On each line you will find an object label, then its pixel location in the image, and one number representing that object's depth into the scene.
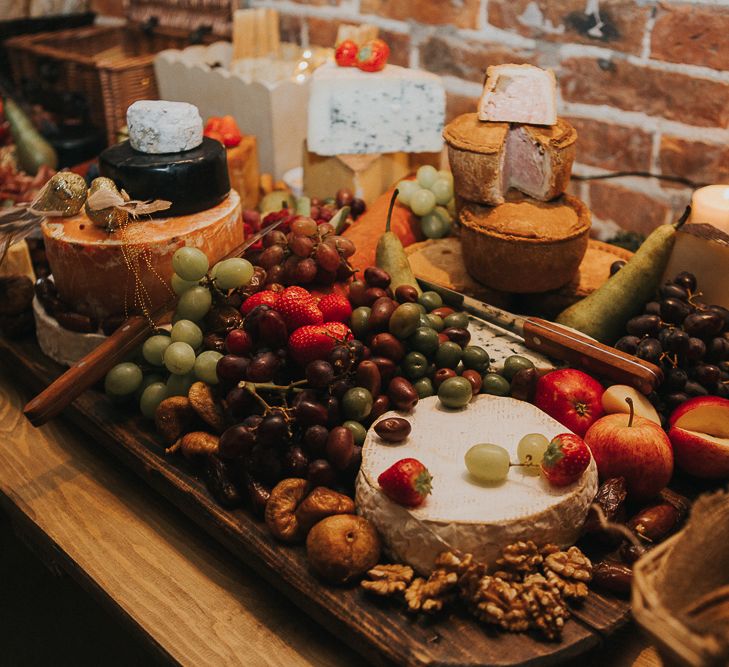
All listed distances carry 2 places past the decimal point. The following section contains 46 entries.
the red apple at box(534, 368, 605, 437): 1.17
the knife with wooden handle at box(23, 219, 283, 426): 1.15
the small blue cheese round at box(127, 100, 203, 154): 1.31
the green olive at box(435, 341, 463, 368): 1.22
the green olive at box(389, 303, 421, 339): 1.17
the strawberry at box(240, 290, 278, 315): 1.21
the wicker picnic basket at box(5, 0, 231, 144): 2.23
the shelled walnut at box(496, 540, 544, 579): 0.93
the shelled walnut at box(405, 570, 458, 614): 0.90
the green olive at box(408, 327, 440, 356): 1.21
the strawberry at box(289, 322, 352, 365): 1.11
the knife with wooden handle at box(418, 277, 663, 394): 1.16
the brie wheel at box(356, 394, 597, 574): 0.94
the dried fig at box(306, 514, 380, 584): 0.94
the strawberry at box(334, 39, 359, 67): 1.84
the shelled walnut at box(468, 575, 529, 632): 0.89
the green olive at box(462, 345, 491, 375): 1.23
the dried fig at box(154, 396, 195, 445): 1.19
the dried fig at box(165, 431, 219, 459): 1.14
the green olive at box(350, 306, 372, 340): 1.23
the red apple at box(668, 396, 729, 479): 1.11
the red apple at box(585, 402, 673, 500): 1.06
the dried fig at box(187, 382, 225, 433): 1.16
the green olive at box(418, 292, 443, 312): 1.36
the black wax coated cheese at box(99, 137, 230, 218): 1.32
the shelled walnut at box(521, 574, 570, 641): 0.89
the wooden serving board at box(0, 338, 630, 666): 0.88
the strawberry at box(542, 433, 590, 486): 0.96
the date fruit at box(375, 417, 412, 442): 1.05
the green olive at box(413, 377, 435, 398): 1.20
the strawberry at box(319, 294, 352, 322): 1.24
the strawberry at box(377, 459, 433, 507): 0.93
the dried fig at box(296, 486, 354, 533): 1.00
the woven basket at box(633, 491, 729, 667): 0.63
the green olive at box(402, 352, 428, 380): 1.20
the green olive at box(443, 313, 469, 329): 1.29
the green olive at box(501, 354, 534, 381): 1.23
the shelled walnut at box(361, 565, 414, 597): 0.93
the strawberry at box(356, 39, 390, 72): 1.80
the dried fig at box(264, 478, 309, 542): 1.02
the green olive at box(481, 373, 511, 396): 1.22
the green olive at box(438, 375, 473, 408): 1.13
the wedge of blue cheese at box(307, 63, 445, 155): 1.77
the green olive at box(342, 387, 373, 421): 1.10
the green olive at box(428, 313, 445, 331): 1.28
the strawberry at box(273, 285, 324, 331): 1.16
